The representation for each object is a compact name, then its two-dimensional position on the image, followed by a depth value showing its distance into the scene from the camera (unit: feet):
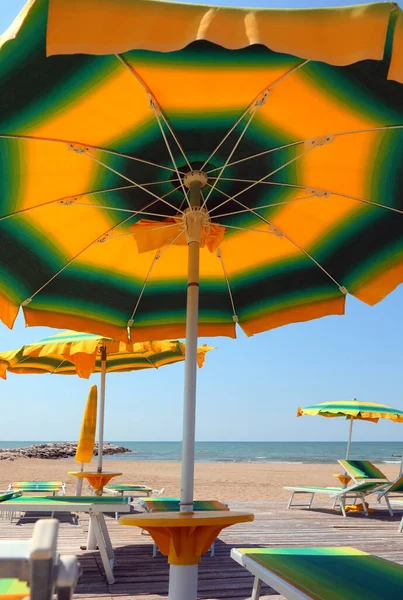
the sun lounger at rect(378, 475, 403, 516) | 23.38
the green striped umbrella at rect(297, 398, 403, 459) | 32.83
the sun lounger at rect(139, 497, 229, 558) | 14.29
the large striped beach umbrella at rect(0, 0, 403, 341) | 5.47
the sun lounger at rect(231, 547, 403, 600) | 6.56
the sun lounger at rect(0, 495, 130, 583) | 12.21
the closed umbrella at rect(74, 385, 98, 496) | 18.43
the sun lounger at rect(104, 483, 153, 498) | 25.19
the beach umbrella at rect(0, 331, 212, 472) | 16.97
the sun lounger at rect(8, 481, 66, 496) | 23.64
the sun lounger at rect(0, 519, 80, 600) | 2.35
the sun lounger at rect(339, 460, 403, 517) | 28.91
